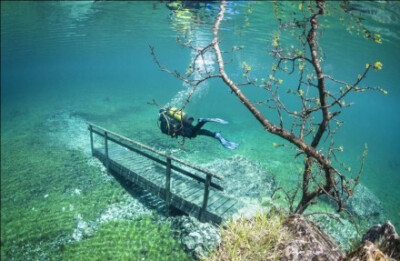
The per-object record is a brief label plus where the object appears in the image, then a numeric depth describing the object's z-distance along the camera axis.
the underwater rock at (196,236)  7.27
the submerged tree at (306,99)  3.92
